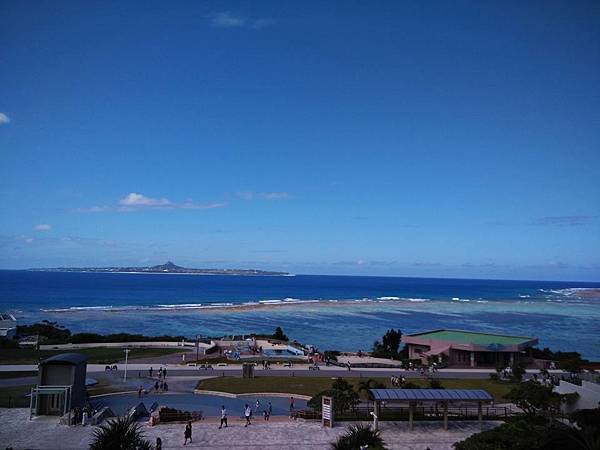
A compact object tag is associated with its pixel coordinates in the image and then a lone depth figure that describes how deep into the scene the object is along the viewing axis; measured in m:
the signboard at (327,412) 20.75
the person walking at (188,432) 17.86
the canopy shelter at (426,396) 20.08
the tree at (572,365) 34.41
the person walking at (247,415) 20.53
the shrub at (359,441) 14.08
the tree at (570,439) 10.02
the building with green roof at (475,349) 40.81
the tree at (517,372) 31.58
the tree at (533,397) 20.08
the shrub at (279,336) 54.99
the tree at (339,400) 21.67
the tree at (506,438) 13.06
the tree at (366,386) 24.27
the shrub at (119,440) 12.85
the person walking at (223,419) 20.08
